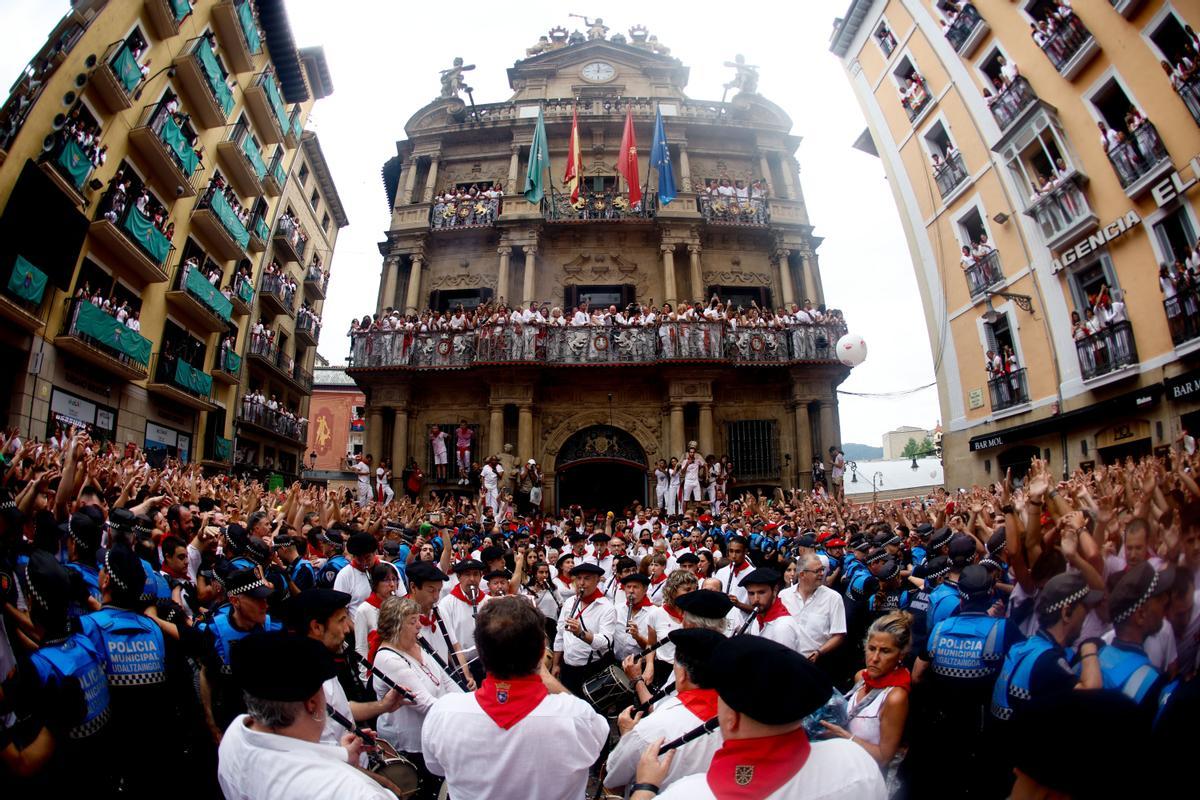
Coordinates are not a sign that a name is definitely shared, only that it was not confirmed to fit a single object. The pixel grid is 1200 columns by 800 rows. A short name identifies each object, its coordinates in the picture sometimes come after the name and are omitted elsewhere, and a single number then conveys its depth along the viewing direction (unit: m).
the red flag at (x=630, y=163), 23.86
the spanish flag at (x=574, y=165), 23.94
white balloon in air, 15.88
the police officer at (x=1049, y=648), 3.46
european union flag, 23.58
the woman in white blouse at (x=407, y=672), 4.05
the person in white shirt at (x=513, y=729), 2.87
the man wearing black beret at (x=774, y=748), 2.09
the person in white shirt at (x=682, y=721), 2.96
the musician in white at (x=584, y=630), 6.53
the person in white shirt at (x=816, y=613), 5.86
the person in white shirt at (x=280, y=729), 2.32
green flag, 23.47
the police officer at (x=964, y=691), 4.25
